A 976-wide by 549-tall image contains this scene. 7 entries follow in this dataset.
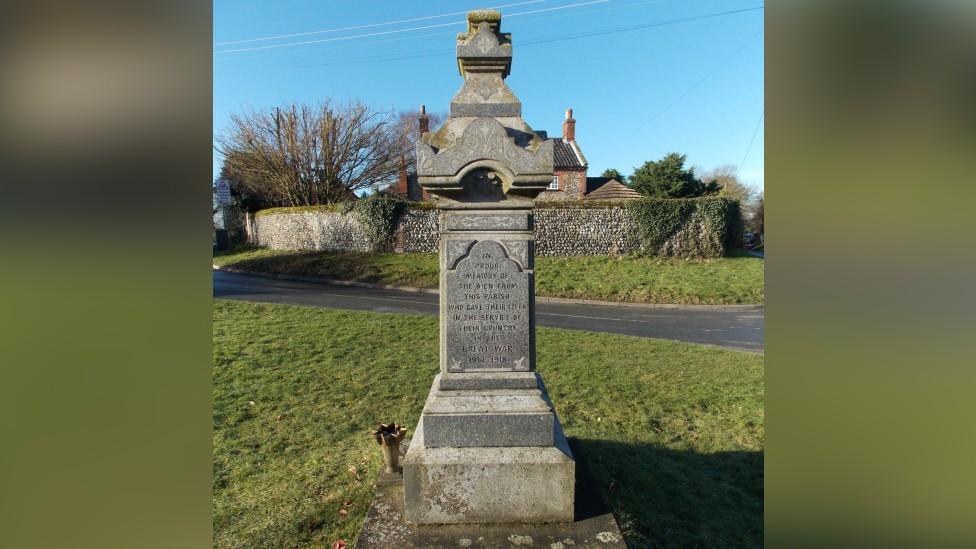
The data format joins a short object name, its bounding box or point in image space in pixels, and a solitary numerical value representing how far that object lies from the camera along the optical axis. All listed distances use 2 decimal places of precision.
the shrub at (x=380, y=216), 22.70
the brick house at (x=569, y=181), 32.56
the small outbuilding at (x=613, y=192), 30.92
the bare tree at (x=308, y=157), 27.62
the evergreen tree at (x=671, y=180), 29.42
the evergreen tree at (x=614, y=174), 39.16
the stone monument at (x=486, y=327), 3.21
